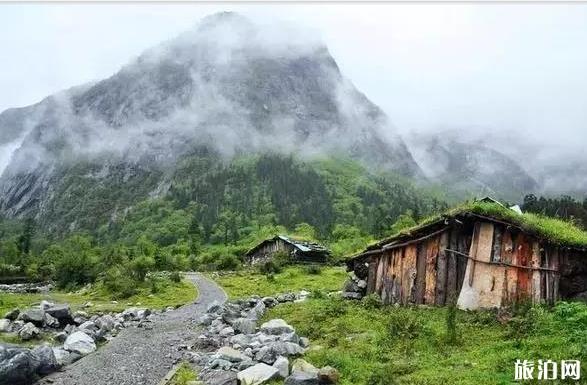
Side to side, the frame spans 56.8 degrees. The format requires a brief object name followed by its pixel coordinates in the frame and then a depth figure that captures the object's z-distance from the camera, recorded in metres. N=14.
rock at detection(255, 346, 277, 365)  20.70
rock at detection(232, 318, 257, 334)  27.92
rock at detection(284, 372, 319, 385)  16.98
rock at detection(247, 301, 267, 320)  33.39
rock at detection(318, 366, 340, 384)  17.52
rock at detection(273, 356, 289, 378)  18.46
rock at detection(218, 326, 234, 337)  27.59
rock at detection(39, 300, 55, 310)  38.06
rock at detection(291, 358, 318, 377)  18.24
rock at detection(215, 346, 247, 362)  21.30
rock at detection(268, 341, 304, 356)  21.52
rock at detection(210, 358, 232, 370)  20.58
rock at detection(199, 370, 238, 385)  18.67
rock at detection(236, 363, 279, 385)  18.03
